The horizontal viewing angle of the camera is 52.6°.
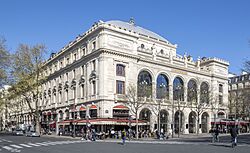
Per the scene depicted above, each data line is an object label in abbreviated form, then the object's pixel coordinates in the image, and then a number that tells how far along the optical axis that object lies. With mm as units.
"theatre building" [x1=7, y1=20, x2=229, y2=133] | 47685
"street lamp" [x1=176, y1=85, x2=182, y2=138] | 57472
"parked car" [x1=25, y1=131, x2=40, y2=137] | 45476
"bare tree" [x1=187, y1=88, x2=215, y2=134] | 57337
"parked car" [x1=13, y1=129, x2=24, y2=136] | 54427
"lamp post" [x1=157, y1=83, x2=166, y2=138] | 55705
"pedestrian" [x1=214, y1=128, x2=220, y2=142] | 30073
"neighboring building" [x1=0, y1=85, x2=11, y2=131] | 42182
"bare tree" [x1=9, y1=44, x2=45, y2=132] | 45932
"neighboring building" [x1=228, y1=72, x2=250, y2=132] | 63417
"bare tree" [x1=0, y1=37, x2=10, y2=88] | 35704
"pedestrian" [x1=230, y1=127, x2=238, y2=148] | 22373
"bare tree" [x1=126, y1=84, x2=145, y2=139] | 45572
